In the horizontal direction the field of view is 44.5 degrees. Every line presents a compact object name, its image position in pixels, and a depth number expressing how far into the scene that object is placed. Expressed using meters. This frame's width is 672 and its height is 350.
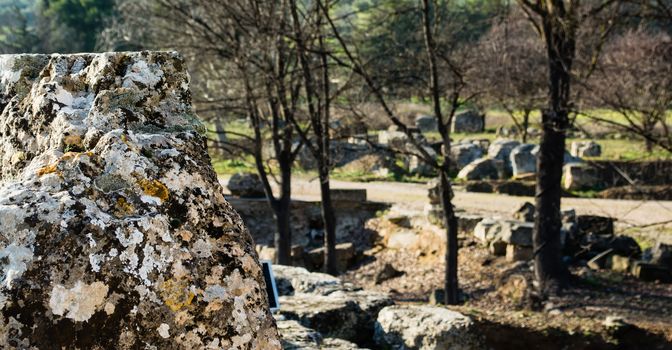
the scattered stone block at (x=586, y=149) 28.58
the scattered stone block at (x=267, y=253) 16.01
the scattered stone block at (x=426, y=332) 6.00
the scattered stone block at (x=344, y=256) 17.00
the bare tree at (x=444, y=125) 11.45
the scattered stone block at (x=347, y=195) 19.86
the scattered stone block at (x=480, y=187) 21.97
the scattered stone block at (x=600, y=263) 13.98
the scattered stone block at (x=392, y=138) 27.81
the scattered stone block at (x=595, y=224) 15.15
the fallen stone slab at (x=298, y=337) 4.59
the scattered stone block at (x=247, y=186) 20.67
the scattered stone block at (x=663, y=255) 13.41
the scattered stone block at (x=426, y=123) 37.59
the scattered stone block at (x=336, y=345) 4.79
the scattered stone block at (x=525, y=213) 16.84
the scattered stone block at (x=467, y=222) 16.61
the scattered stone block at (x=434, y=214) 17.08
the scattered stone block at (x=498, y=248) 15.38
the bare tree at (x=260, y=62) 12.95
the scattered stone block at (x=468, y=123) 38.28
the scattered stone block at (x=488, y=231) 15.49
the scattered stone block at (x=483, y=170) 24.55
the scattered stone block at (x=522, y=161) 24.04
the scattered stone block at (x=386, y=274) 15.48
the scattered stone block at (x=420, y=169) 25.86
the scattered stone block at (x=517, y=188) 21.44
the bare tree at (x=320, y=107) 12.64
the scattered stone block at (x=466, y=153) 27.55
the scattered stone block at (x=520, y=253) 15.00
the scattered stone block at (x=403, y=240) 17.22
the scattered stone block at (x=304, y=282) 7.36
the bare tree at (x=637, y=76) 9.78
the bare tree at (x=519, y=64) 23.85
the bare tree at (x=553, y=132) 11.46
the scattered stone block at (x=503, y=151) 25.92
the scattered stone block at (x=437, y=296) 13.26
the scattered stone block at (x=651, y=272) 13.09
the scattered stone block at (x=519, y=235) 14.92
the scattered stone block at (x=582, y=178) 21.89
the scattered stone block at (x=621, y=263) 13.64
